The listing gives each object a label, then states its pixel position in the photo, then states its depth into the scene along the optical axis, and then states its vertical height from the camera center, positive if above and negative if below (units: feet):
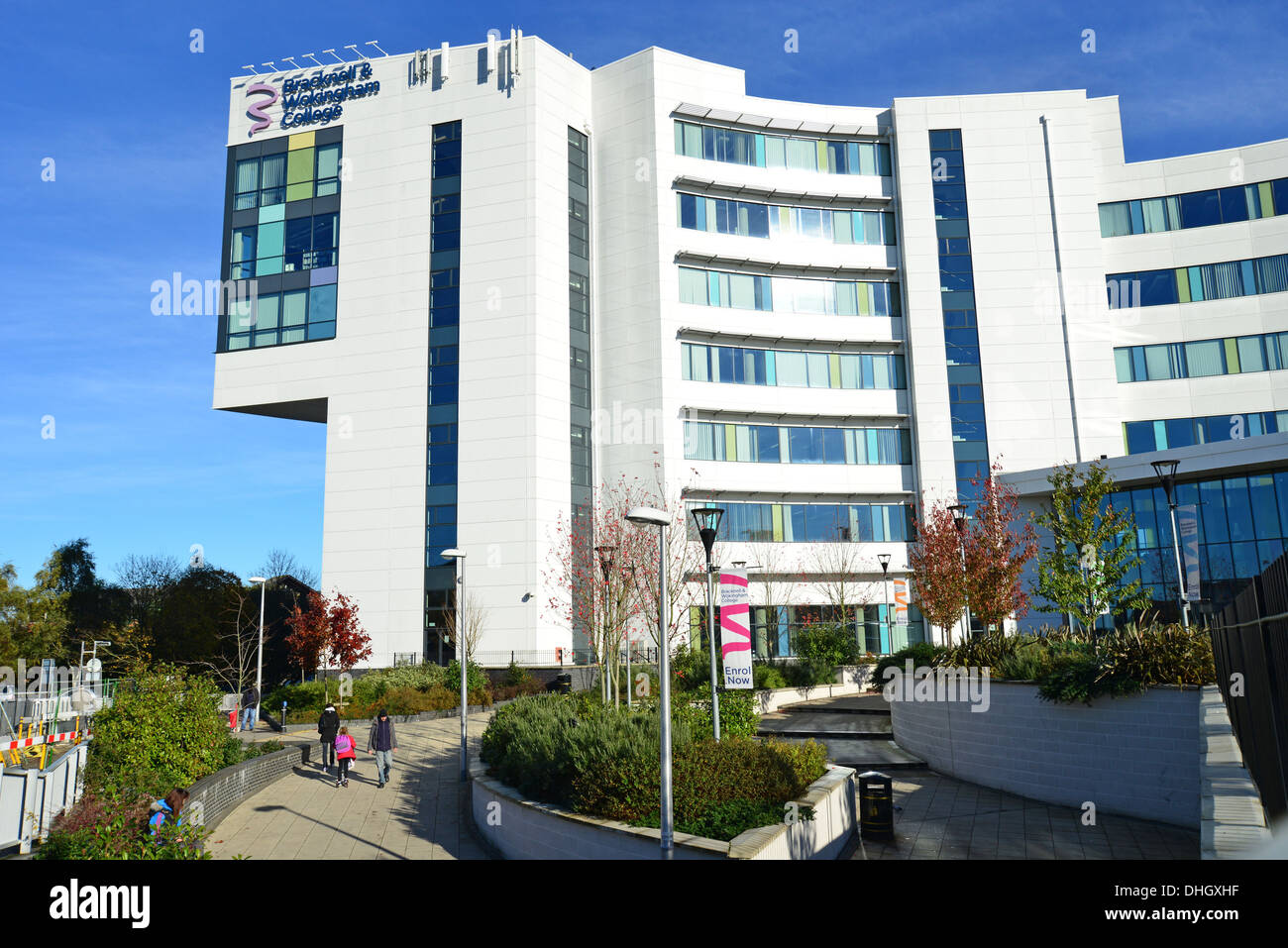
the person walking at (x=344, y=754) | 67.56 -8.84
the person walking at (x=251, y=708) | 106.01 -8.44
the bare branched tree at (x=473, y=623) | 140.26 +1.05
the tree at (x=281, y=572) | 280.72 +20.02
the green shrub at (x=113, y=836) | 31.94 -7.10
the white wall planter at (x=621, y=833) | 33.45 -8.76
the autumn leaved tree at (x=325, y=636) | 116.78 -0.29
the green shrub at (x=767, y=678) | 107.76 -6.63
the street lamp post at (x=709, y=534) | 48.67 +4.85
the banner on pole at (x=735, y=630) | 45.57 -0.36
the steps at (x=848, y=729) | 71.67 -10.16
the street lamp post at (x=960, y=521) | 82.79 +8.62
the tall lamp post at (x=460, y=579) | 72.33 +4.60
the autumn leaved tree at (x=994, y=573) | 82.89 +3.89
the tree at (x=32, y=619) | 165.89 +4.33
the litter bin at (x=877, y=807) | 46.93 -9.66
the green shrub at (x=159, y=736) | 53.03 -6.09
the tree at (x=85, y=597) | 195.26 +9.87
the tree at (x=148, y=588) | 193.65 +12.20
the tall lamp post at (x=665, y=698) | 32.35 -2.64
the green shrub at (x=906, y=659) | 98.43 -4.55
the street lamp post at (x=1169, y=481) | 80.79 +11.62
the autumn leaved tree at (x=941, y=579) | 85.66 +3.71
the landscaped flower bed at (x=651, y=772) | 37.52 -6.67
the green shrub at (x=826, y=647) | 123.44 -3.67
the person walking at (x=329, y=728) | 73.87 -7.53
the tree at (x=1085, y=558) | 72.23 +4.52
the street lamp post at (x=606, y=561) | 72.43 +5.41
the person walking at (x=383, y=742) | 67.00 -8.02
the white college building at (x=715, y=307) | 150.82 +53.81
